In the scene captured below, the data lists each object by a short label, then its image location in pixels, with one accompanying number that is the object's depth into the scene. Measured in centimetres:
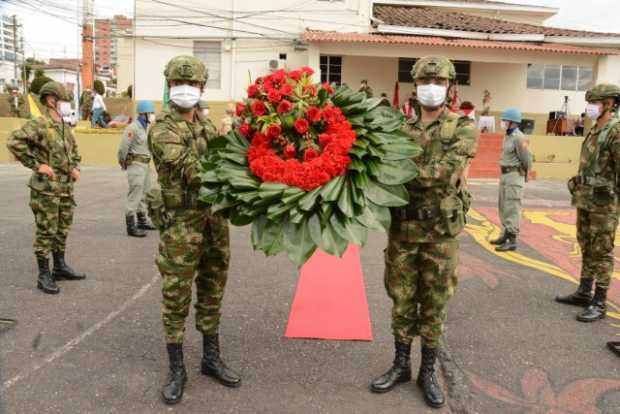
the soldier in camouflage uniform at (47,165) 553
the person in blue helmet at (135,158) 813
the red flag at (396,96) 2023
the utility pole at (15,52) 4076
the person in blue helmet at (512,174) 758
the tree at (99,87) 4112
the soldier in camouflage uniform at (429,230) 353
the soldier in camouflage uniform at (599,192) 510
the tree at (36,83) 4053
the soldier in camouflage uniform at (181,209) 353
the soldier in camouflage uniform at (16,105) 2358
